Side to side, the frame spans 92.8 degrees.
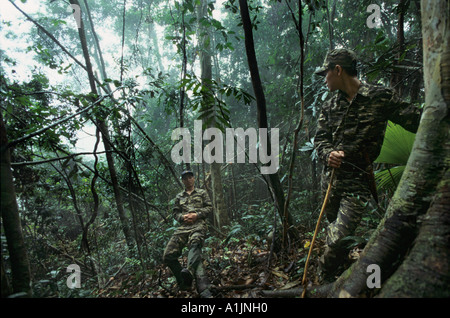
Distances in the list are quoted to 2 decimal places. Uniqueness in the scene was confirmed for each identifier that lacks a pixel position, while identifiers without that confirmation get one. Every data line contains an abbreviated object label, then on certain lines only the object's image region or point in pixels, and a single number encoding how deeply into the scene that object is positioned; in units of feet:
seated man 10.12
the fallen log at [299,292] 5.85
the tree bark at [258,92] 8.84
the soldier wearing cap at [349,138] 7.08
